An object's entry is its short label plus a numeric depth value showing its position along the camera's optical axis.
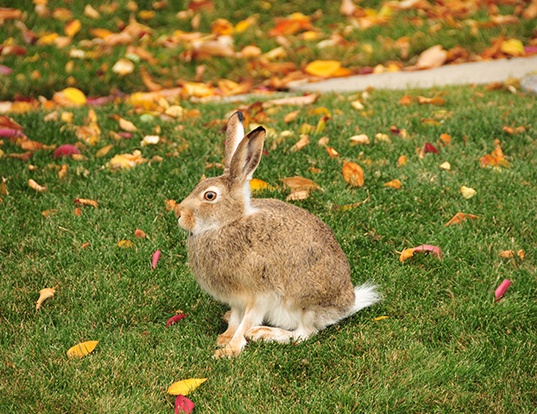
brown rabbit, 7.09
